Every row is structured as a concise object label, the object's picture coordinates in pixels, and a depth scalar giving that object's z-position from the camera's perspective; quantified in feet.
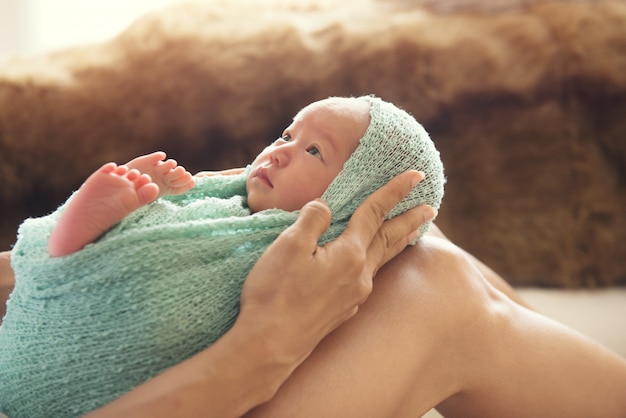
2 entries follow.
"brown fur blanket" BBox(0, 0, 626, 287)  4.96
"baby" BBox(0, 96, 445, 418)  2.52
